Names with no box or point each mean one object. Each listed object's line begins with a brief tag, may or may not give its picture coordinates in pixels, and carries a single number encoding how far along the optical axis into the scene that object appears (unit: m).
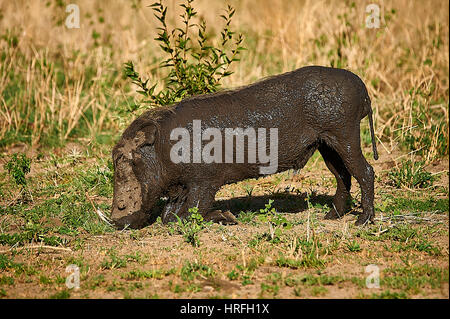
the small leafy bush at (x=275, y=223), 10.91
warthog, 11.39
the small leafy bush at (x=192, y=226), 10.94
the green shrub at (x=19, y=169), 13.55
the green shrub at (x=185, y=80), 13.26
